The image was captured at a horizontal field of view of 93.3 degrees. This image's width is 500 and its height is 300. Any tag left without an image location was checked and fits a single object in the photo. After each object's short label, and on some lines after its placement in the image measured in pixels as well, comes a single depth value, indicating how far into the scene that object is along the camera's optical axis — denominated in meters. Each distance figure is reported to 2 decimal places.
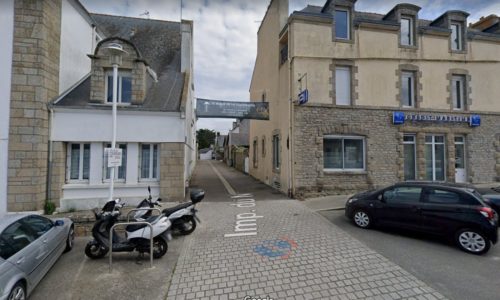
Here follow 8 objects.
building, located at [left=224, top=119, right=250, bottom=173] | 22.92
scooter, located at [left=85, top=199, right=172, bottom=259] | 4.24
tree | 63.59
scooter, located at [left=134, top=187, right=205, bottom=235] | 5.28
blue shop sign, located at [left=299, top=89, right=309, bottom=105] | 8.62
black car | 4.55
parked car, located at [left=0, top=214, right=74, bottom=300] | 2.77
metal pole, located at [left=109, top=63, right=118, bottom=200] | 6.10
